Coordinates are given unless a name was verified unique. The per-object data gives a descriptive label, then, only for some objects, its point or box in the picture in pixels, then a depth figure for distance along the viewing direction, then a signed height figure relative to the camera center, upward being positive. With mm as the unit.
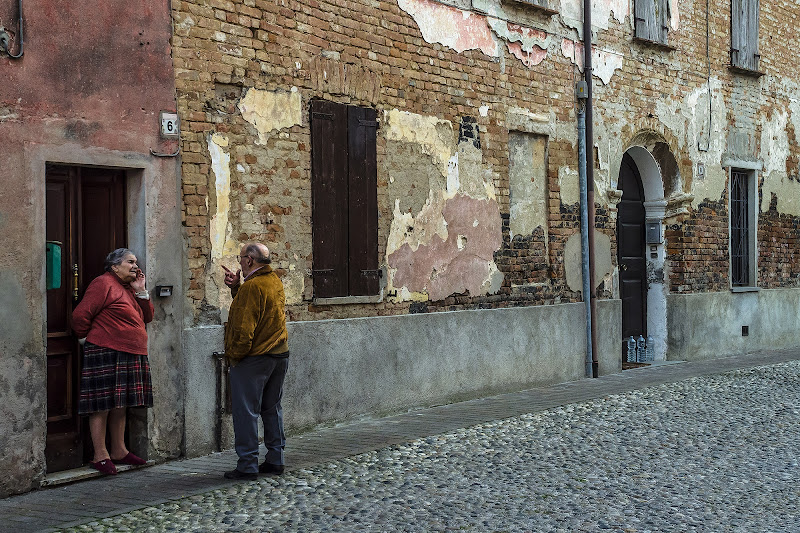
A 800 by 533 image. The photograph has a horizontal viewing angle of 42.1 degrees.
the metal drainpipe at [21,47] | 6752 +1586
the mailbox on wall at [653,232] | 14891 +725
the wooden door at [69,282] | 7250 +51
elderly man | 6961 -470
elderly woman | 7141 -462
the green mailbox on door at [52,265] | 7094 +167
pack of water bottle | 14656 -955
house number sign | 7797 +1225
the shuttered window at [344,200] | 9297 +792
